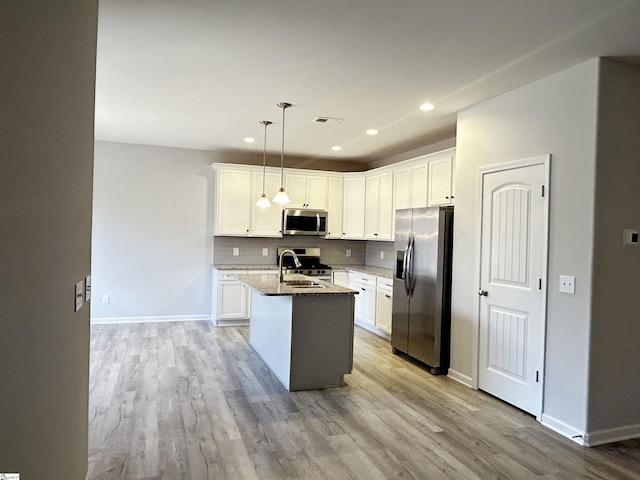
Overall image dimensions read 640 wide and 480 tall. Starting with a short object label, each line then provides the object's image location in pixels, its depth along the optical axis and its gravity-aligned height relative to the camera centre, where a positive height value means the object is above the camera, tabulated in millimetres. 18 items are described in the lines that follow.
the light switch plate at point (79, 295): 1985 -301
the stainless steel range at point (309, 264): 6715 -445
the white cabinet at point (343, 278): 6842 -626
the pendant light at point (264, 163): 4844 +1154
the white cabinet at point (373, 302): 5820 -889
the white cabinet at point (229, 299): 6371 -943
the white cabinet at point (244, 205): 6605 +452
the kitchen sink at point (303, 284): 4440 -489
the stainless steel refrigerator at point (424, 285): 4445 -477
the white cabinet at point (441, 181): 4906 +691
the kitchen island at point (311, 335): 3959 -904
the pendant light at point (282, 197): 4380 +392
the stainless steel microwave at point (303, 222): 6934 +243
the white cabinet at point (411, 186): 5438 +703
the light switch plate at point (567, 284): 3166 -287
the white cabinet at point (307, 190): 6996 +754
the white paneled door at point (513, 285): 3465 -354
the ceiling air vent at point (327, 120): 4816 +1309
